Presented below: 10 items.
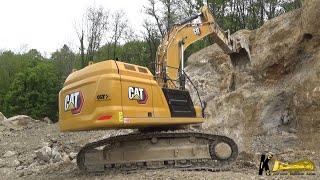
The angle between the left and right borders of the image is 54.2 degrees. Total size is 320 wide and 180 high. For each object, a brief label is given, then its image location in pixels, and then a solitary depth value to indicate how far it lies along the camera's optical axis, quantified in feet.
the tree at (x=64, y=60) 96.65
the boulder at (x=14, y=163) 28.63
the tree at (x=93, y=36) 85.53
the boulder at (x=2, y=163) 28.77
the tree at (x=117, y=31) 87.00
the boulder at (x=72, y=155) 27.53
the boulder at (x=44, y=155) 27.75
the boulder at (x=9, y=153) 33.30
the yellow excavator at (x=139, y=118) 18.49
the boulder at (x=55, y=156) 27.51
